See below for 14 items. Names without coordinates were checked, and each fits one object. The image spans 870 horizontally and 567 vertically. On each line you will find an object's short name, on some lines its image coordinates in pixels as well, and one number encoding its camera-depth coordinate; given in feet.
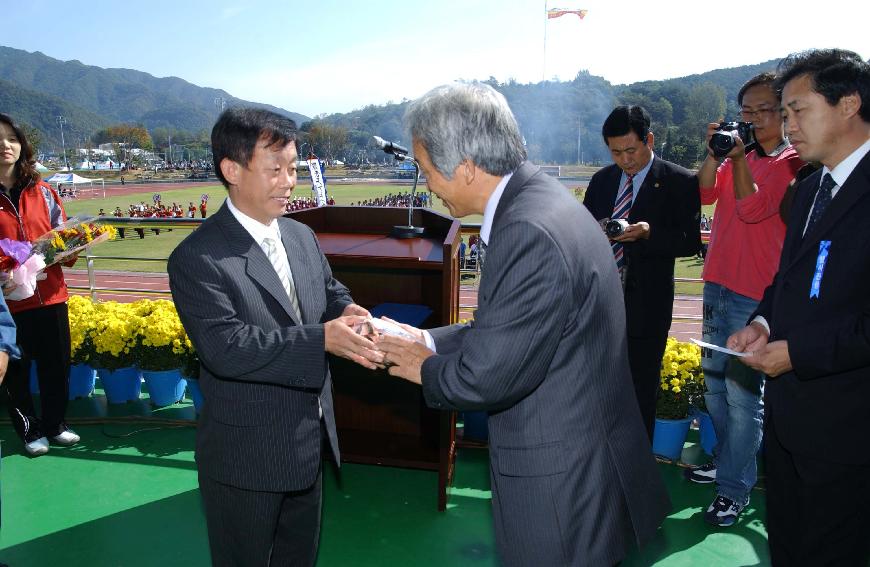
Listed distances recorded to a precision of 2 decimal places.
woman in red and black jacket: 10.81
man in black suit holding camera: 9.66
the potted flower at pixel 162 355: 13.34
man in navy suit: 5.61
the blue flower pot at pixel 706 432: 11.79
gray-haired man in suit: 4.15
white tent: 193.11
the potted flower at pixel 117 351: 13.42
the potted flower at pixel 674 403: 11.48
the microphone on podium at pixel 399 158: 10.61
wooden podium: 10.05
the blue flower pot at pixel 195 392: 12.66
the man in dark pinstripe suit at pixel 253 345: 5.58
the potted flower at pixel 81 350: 13.61
